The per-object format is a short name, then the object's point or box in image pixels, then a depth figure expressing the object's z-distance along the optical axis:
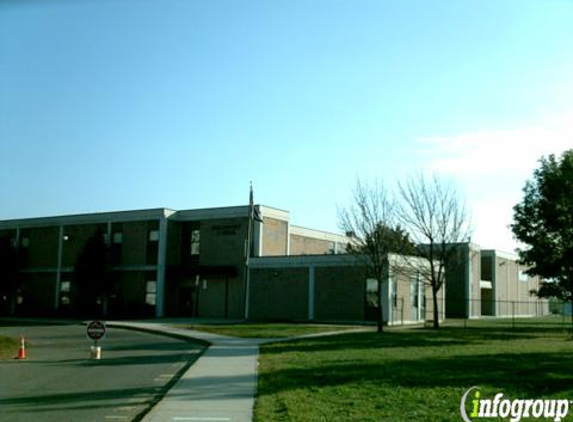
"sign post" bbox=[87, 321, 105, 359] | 19.78
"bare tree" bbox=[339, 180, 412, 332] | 34.47
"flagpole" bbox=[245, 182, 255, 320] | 48.21
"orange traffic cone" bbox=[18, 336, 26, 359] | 20.65
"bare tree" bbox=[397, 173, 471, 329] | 38.09
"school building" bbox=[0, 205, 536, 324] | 45.94
